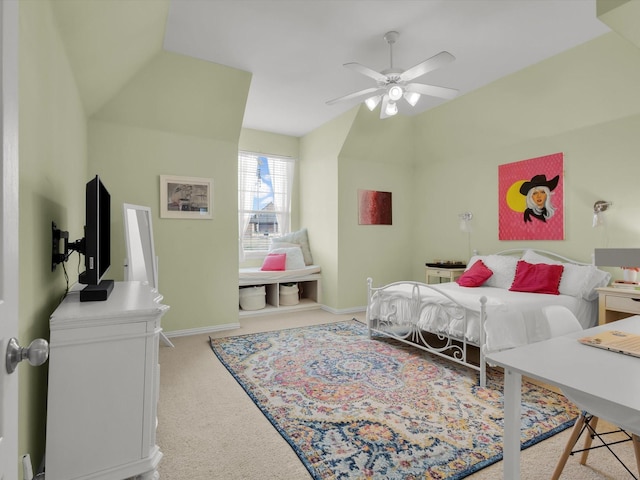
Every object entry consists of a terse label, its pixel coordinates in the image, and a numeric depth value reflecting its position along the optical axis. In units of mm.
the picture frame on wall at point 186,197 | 3869
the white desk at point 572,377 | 998
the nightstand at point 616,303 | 2836
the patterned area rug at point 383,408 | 1727
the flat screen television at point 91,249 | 1674
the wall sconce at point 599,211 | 3318
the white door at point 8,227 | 645
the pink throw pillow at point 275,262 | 5168
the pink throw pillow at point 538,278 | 3338
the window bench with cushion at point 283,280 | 4918
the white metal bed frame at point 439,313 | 2551
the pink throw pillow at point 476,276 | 3850
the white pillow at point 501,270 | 3799
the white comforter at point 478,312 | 2613
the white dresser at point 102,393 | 1355
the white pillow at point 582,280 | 3221
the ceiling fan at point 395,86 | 2625
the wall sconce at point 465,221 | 4656
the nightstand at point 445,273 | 4551
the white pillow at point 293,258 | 5266
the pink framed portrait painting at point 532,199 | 3770
